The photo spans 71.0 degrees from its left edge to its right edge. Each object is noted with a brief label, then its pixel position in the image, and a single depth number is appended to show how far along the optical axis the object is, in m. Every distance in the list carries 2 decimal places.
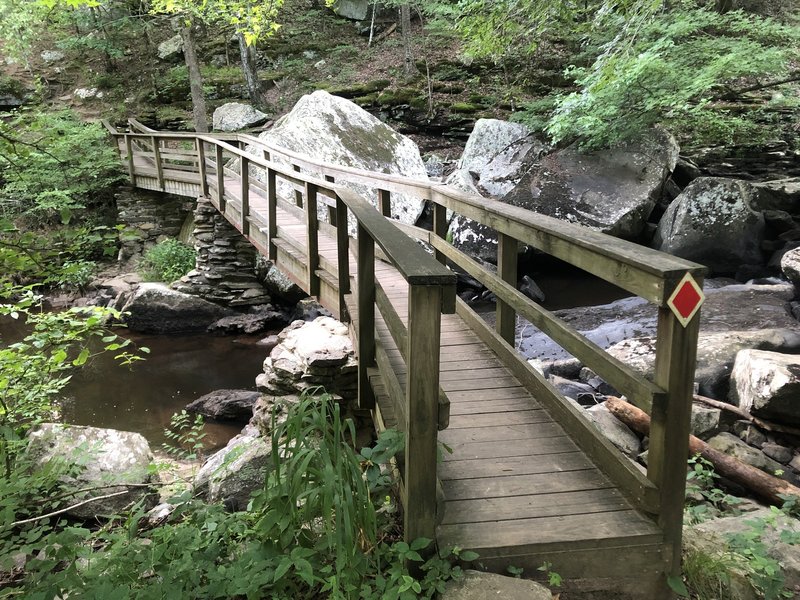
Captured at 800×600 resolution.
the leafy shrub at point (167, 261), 11.99
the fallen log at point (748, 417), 4.68
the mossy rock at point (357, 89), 17.28
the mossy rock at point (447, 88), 17.28
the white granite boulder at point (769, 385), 4.57
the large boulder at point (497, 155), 11.70
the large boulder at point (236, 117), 16.28
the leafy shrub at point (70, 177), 12.27
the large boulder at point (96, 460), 4.41
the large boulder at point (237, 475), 4.26
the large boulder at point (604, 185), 10.51
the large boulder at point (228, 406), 7.27
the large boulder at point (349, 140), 10.42
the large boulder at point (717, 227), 10.05
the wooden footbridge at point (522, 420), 2.07
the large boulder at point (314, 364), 5.22
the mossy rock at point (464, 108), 16.22
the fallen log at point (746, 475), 3.87
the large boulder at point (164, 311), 10.66
